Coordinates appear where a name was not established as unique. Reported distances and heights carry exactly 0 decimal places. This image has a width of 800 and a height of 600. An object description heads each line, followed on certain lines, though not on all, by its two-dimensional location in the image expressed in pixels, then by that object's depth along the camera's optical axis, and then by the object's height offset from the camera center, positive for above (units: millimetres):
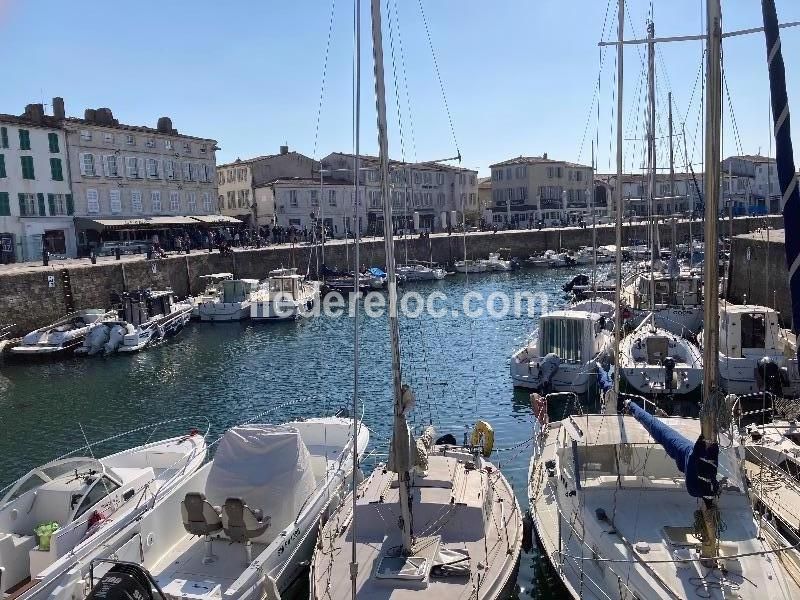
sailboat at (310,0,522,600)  9773 -4864
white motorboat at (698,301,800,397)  22516 -4341
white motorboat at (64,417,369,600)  11125 -5087
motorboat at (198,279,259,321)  44844 -4093
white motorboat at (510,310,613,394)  24172 -4725
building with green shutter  49062 +4631
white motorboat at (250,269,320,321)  44594 -4067
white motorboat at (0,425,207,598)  11633 -4962
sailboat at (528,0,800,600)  9031 -4659
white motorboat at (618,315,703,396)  22719 -4904
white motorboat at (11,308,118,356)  34281 -4413
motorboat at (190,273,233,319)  46312 -3437
